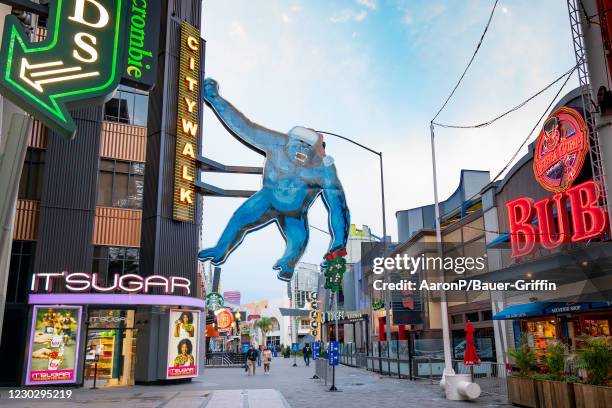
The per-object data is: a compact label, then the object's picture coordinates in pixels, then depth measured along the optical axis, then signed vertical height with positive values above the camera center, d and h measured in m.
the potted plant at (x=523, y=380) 15.23 -1.38
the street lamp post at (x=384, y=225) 26.45 +5.45
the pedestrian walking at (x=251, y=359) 32.05 -1.42
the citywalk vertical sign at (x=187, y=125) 26.91 +10.45
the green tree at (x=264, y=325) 95.00 +1.64
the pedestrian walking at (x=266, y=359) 34.16 -1.51
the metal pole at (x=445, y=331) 18.22 +0.03
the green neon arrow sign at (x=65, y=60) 5.95 +3.19
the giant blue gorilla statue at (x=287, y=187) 25.28 +7.01
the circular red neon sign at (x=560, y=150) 21.10 +7.20
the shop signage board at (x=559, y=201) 20.31 +5.23
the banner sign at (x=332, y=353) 21.98 -0.78
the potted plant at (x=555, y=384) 13.44 -1.33
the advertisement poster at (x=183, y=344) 24.94 -0.40
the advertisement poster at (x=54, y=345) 22.58 -0.32
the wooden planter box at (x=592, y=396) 11.91 -1.45
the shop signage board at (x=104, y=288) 23.31 +2.31
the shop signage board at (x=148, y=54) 8.98 +4.63
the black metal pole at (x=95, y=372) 22.61 -1.49
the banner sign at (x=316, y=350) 30.57 -0.90
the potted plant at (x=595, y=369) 12.26 -0.87
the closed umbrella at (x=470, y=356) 18.95 -0.83
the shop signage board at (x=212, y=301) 52.38 +3.24
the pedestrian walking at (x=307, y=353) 44.44 -1.60
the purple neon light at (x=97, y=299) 22.91 +1.56
